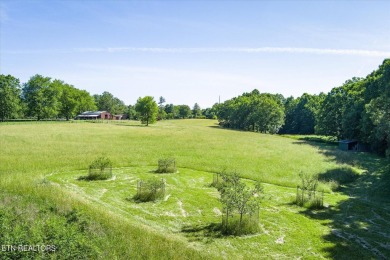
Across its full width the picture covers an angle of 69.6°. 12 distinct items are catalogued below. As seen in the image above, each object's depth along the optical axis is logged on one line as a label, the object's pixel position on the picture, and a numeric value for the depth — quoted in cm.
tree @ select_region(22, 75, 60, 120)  11675
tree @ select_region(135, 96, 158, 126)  11556
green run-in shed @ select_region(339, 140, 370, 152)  6500
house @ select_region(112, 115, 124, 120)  18050
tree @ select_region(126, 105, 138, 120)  19089
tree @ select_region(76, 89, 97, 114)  13912
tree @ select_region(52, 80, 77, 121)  12591
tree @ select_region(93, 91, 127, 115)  19112
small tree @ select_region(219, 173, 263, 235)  1770
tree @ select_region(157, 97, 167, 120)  19075
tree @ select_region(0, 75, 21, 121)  10273
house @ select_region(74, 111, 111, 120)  15575
